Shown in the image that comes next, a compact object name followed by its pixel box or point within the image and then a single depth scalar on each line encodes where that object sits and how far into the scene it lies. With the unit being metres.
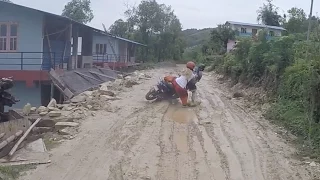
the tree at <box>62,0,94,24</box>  34.65
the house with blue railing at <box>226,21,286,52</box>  39.20
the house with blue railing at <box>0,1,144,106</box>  12.41
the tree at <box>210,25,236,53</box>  35.73
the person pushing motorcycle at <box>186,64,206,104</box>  9.43
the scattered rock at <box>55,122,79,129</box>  6.79
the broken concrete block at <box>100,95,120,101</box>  10.01
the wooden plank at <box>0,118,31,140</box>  5.95
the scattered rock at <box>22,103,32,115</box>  7.90
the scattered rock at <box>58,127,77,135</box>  6.46
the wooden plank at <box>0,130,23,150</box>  5.32
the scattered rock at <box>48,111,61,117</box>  7.56
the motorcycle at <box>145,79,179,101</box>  9.77
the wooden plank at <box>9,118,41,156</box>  5.21
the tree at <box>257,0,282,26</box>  39.07
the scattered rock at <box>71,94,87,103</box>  9.54
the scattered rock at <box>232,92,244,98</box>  11.50
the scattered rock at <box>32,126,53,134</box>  6.71
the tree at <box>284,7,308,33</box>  26.23
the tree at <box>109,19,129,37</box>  41.01
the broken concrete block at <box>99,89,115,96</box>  10.80
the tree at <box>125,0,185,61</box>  38.59
